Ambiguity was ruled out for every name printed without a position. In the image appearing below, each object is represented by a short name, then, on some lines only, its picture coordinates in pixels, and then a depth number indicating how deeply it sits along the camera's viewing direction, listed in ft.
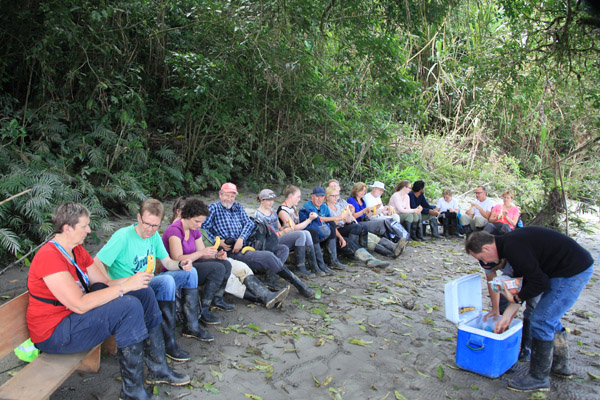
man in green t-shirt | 10.93
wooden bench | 7.61
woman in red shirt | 8.48
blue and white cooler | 10.65
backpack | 17.21
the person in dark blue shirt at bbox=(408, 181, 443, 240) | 29.58
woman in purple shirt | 13.34
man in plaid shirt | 16.24
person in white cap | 25.82
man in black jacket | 10.42
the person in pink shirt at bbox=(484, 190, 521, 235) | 26.43
